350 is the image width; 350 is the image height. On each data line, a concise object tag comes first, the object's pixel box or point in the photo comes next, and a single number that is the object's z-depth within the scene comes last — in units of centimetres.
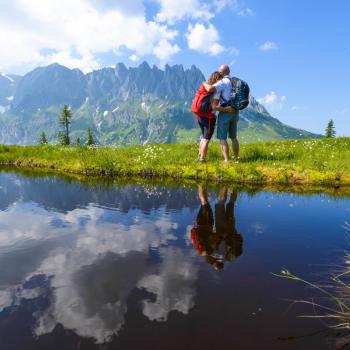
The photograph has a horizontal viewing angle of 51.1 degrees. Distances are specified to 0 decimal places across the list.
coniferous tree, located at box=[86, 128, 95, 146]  9239
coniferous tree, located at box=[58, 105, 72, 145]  8921
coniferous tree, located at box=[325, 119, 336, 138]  8250
